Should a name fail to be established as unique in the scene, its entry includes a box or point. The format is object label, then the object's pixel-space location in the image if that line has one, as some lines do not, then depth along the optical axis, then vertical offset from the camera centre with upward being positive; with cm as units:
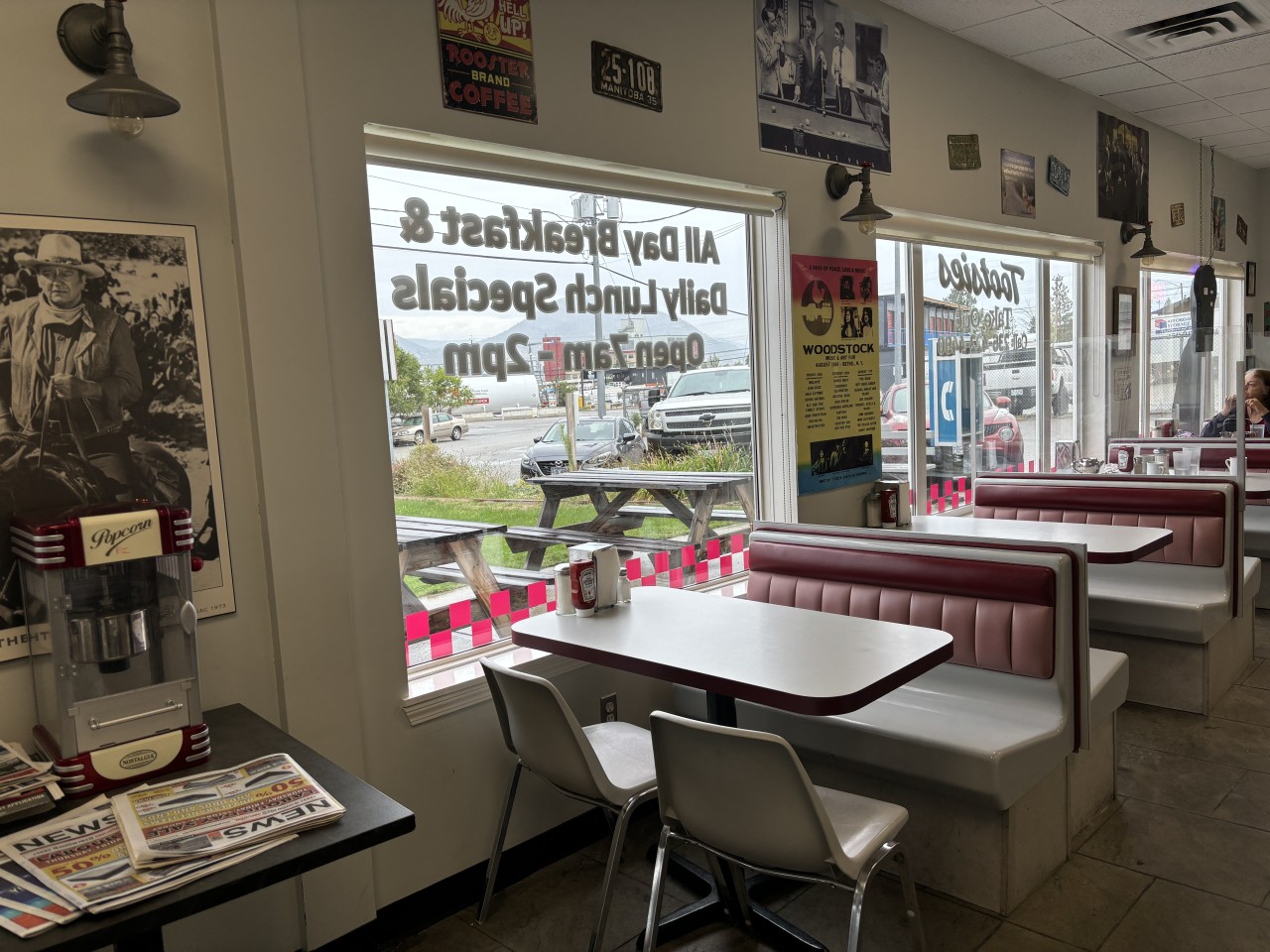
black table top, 132 -70
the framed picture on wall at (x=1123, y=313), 652 +37
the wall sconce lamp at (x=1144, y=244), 635 +83
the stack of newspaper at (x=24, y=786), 164 -64
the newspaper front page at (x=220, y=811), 151 -68
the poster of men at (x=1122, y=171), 629 +135
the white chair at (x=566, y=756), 230 -92
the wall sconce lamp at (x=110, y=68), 181 +70
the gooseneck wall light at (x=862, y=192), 387 +81
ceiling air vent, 472 +174
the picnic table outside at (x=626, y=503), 326 -43
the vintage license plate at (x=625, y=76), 310 +108
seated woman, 502 -27
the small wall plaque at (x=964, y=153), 481 +115
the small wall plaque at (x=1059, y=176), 568 +119
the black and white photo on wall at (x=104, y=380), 201 +10
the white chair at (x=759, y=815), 189 -91
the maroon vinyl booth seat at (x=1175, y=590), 396 -99
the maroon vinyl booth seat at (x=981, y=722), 260 -100
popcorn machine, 178 -42
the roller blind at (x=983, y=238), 459 +76
